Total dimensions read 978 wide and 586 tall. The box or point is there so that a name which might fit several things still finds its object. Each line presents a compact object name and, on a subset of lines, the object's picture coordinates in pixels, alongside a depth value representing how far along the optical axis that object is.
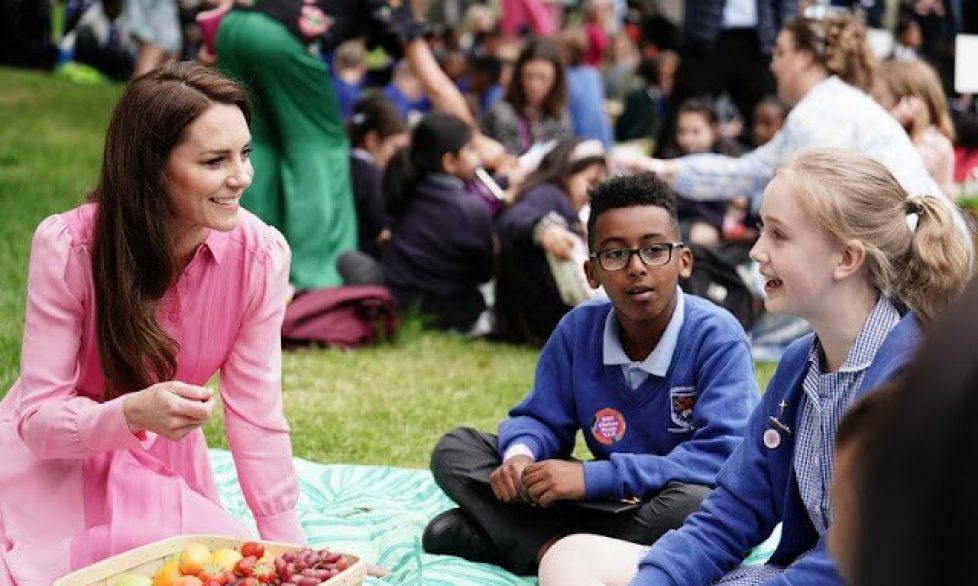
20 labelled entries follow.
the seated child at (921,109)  5.98
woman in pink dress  2.79
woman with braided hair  5.29
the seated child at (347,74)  9.83
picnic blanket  3.34
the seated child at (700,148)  6.44
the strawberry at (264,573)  2.66
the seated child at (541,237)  5.85
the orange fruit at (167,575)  2.66
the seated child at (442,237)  6.30
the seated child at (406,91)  10.73
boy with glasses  3.22
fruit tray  2.60
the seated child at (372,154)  7.03
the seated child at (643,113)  12.46
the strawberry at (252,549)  2.77
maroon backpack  5.76
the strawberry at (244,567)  2.68
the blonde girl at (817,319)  2.53
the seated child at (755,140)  6.99
